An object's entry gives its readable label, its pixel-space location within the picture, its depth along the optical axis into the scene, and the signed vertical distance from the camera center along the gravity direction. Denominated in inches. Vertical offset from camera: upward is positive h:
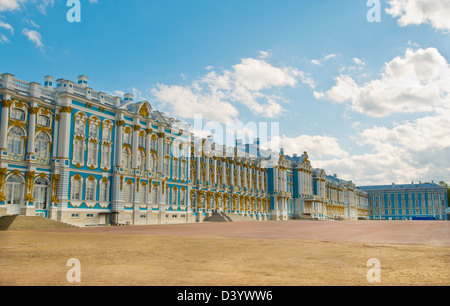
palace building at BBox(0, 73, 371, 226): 1348.4 +201.9
